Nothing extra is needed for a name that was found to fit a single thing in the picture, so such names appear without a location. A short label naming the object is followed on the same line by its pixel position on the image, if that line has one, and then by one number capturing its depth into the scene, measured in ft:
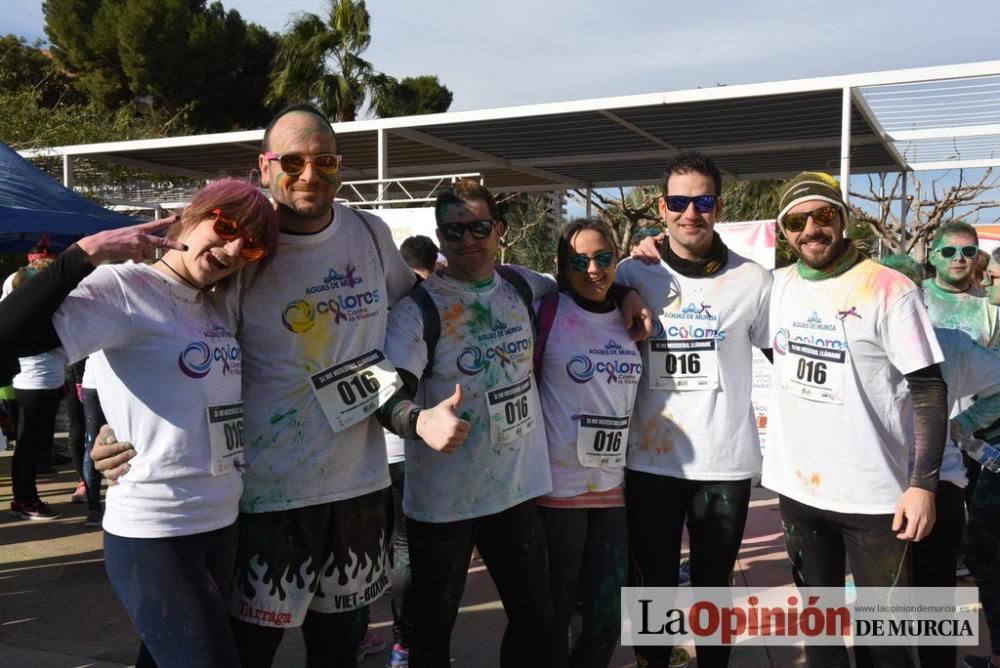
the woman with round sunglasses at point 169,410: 6.49
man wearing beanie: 8.20
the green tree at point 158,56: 91.56
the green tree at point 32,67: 86.17
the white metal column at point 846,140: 23.57
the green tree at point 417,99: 83.35
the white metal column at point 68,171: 39.11
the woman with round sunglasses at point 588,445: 9.09
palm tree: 79.66
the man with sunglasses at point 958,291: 12.73
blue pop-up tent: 18.89
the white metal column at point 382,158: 31.73
